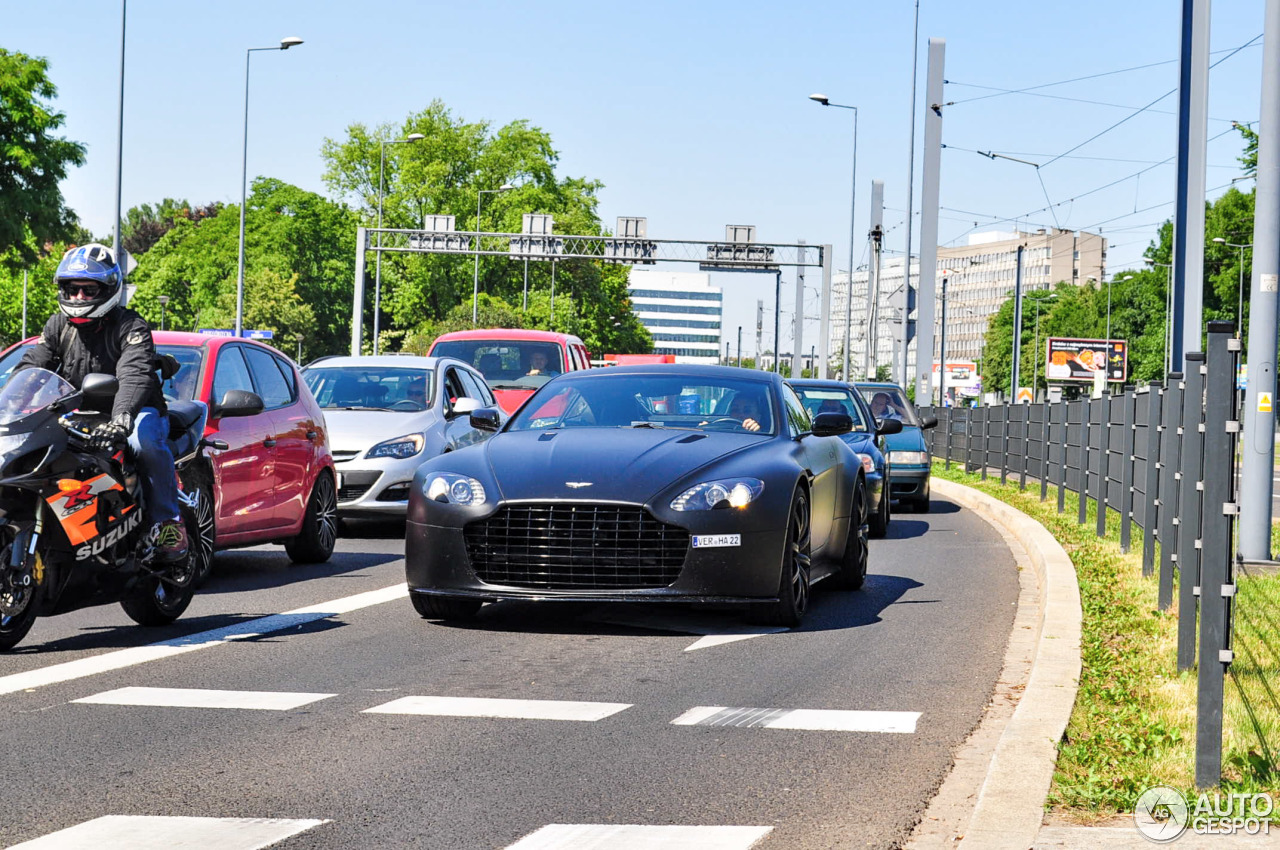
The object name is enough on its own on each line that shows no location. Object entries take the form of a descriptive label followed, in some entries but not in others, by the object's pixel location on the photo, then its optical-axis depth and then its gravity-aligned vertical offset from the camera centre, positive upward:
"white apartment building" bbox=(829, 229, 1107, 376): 191.62 +16.25
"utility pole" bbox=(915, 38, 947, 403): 37.34 +3.71
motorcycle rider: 8.12 +0.10
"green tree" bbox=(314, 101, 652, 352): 81.62 +9.10
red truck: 24.05 +0.52
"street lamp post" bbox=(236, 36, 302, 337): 46.28 +5.55
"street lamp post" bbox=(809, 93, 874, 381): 64.31 +6.26
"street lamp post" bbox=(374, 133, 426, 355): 68.29 +4.31
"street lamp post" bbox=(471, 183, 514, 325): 75.62 +4.33
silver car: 14.92 -0.24
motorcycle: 7.63 -0.56
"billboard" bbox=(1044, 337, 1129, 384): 87.62 +2.44
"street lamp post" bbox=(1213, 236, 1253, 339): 70.66 +4.86
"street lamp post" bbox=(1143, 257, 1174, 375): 73.19 +4.89
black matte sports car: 8.66 -0.61
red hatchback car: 11.16 -0.41
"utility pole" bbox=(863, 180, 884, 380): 49.22 +3.46
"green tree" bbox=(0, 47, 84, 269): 46.94 +5.73
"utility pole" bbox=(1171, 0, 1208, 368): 15.94 +2.08
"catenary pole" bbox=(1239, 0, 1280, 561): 13.88 +0.76
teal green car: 21.38 -0.69
